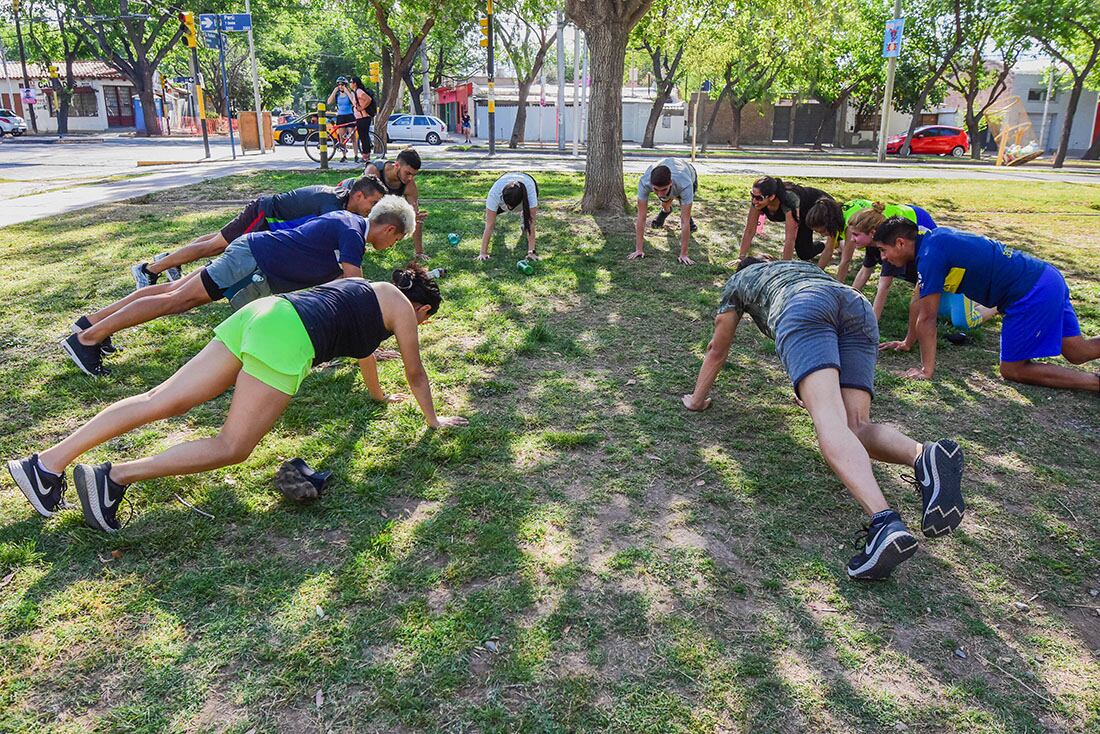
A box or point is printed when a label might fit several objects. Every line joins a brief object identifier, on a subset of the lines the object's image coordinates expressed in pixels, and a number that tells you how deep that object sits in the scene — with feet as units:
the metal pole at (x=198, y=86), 62.28
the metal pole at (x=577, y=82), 84.07
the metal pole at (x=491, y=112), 67.29
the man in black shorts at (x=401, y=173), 24.21
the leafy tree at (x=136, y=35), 131.95
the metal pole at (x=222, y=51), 72.79
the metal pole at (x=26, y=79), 134.39
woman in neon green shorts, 10.05
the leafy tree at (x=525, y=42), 103.73
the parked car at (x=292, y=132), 97.50
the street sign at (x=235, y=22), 69.21
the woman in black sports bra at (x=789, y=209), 23.40
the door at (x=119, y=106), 171.12
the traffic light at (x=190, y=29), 58.87
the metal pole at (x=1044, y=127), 139.44
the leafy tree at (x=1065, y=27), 87.51
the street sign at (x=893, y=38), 74.23
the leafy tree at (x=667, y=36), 82.43
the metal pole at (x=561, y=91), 89.25
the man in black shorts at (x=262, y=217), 18.90
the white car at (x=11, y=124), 126.31
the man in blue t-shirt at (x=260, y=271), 15.49
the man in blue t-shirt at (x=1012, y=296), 16.17
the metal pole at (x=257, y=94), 75.95
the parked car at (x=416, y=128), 118.42
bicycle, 57.21
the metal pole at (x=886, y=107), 75.54
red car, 118.83
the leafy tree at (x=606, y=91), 33.86
